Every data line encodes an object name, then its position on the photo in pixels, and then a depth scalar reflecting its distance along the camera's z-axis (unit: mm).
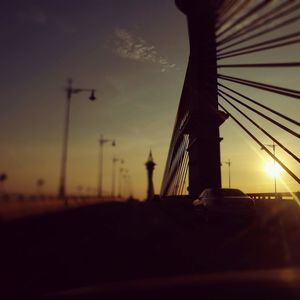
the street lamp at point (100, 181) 47349
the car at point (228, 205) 11160
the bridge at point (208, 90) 7571
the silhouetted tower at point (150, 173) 99631
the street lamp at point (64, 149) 22259
